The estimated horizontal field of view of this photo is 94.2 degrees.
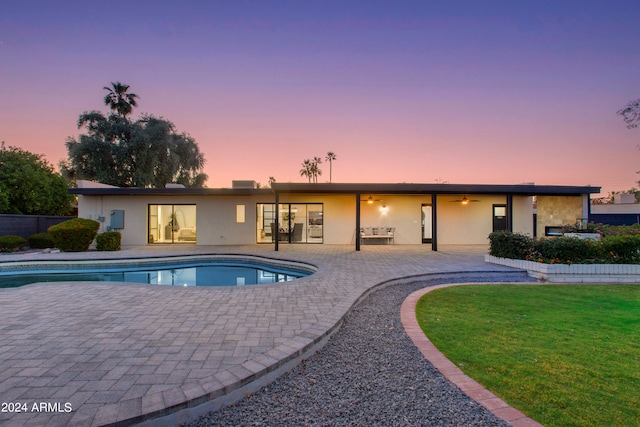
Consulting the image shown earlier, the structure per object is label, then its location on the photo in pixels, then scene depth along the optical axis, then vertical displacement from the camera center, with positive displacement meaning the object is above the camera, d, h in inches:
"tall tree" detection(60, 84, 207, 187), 936.9 +219.7
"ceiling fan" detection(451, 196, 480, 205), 580.2 +40.3
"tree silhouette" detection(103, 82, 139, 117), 993.4 +408.4
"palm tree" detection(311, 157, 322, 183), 1552.7 +274.2
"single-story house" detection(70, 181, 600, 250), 559.8 +9.0
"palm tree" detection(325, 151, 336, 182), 1593.3 +341.1
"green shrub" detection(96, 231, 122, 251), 488.2 -37.0
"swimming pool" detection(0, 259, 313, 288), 327.9 -65.7
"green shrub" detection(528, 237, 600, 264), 304.0 -29.6
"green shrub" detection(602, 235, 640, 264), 304.3 -28.5
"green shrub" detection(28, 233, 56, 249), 541.2 -40.6
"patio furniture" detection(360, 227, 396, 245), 573.0 -25.5
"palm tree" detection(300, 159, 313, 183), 1551.4 +268.8
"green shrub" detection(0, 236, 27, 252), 492.4 -40.5
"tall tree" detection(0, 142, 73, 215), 744.3 +84.3
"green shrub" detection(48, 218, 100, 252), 472.4 -25.4
